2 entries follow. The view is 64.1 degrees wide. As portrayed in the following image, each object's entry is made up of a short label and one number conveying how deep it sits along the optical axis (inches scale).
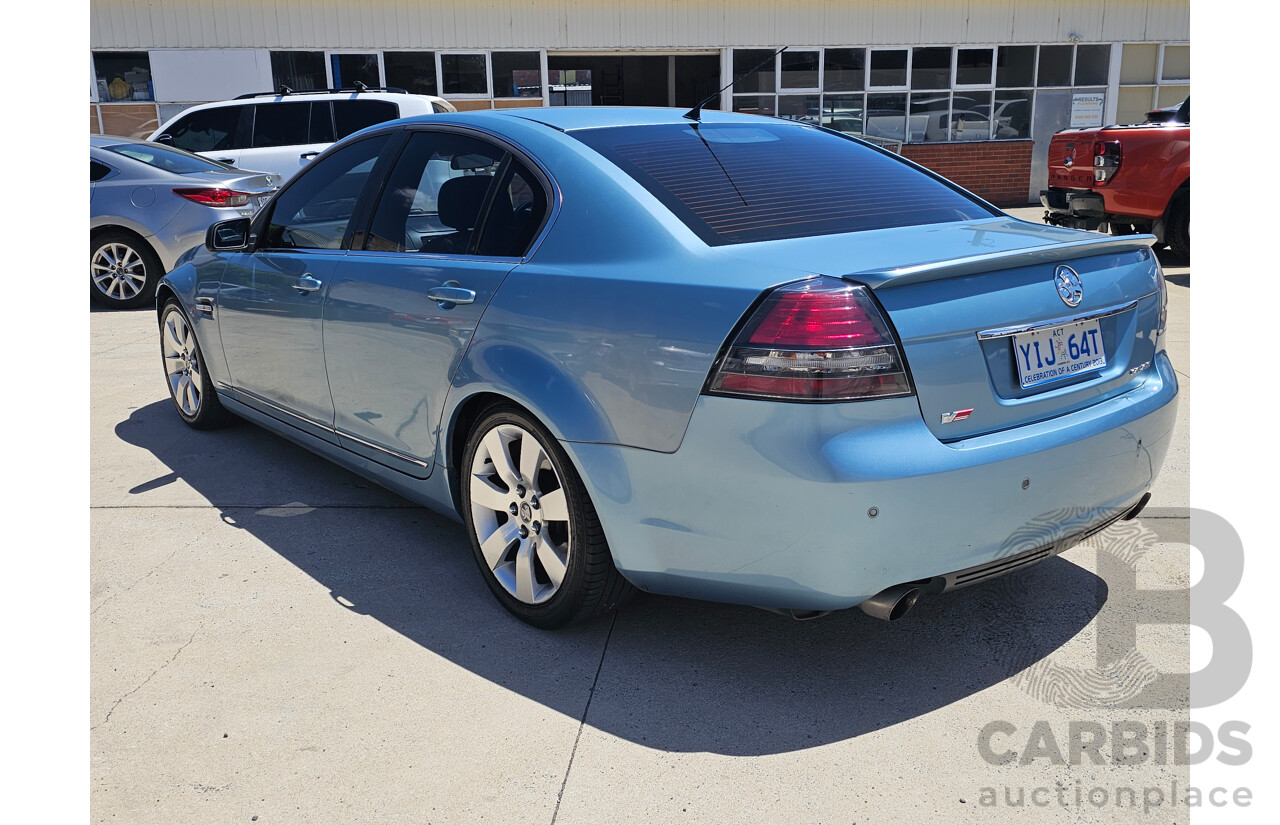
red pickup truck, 395.9
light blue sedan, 98.0
